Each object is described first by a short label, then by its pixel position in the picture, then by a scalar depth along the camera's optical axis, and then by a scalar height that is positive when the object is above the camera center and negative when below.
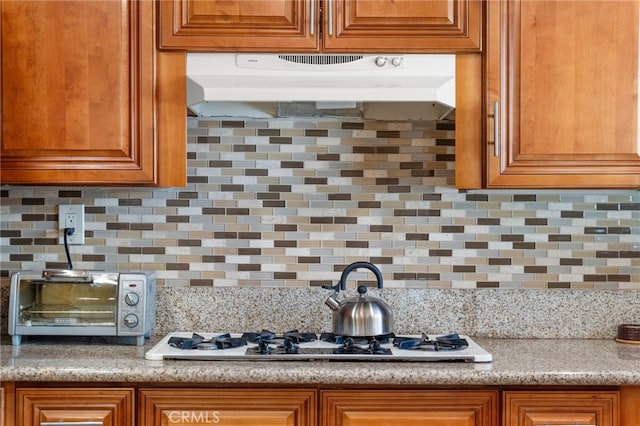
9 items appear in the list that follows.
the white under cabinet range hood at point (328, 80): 1.96 +0.39
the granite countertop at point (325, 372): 1.74 -0.41
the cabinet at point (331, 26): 2.01 +0.56
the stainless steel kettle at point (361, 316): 1.99 -0.30
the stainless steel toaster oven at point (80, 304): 2.08 -0.29
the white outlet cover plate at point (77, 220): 2.32 -0.02
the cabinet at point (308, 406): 1.77 -0.50
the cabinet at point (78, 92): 2.01 +0.36
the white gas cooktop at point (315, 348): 1.86 -0.39
